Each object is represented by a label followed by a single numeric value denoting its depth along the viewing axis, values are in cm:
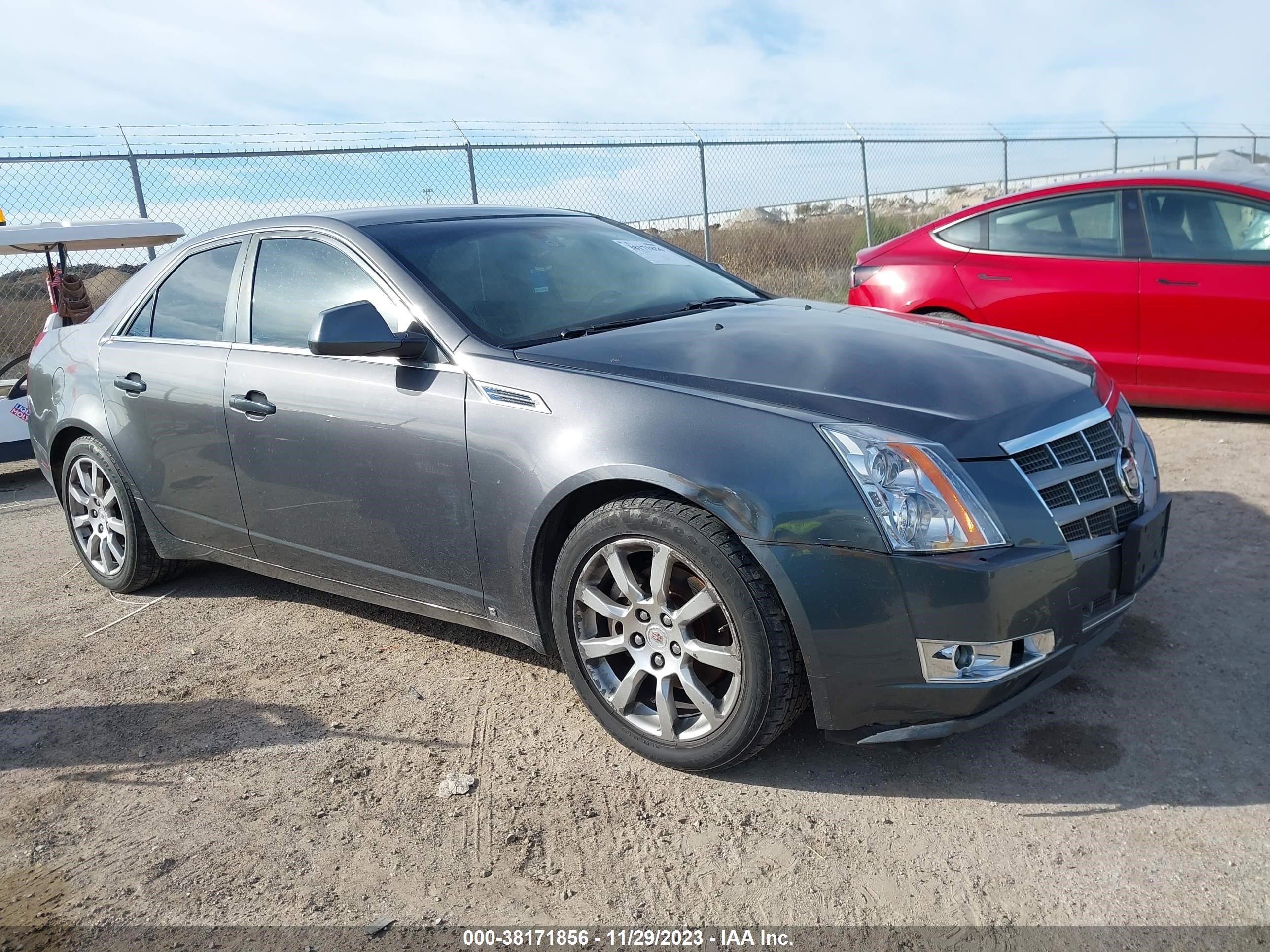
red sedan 591
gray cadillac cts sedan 263
